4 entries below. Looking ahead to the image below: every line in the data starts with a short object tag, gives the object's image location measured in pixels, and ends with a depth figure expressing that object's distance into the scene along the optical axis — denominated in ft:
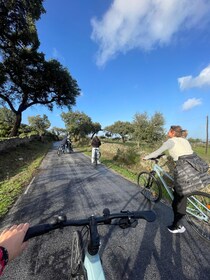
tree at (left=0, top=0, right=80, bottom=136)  48.16
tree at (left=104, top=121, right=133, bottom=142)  273.05
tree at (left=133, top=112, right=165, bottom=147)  82.92
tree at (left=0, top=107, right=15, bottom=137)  185.37
